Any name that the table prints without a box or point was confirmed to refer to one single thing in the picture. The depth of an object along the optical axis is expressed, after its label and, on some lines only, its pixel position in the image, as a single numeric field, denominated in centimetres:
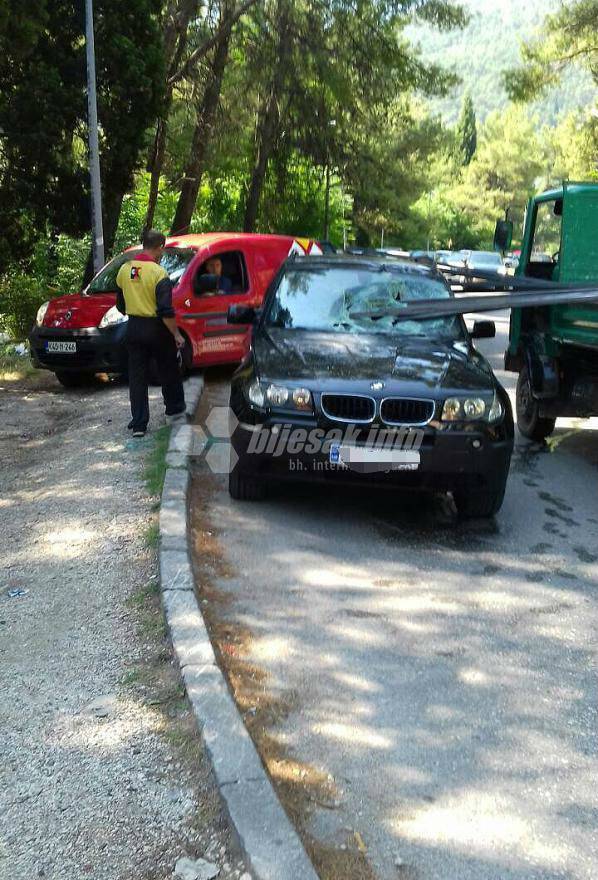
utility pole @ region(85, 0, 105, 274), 1678
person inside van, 1237
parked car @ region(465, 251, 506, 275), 4281
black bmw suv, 622
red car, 1184
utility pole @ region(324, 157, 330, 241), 3489
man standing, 849
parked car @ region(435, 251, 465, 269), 4760
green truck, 805
